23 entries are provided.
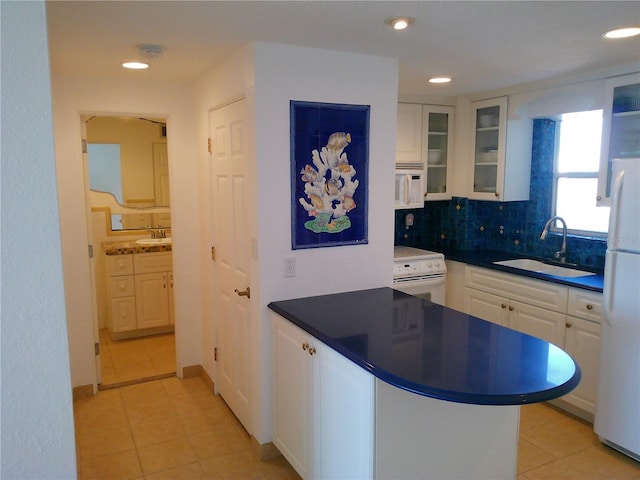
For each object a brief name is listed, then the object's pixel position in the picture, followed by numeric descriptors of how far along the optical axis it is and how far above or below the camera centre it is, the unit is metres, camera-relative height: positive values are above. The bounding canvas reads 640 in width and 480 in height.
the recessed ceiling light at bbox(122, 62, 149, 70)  2.97 +0.69
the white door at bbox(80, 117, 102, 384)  3.55 -0.52
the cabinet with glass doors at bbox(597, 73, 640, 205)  3.05 +0.33
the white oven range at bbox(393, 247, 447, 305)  3.88 -0.75
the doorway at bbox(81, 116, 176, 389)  4.69 -0.25
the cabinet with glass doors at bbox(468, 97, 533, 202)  3.94 +0.23
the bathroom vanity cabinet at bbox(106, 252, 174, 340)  4.64 -1.09
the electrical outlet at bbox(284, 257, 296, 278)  2.72 -0.48
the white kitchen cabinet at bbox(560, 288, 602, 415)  3.07 -1.02
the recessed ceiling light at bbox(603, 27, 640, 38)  2.31 +0.69
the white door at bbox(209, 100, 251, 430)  2.91 -0.47
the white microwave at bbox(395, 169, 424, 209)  3.99 -0.07
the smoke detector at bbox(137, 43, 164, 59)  2.55 +0.68
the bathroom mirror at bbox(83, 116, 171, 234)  4.98 +0.08
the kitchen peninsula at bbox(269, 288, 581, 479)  1.75 -0.81
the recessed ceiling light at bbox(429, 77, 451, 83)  3.43 +0.69
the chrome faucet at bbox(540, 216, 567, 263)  3.79 -0.46
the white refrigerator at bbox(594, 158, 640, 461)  2.64 -0.73
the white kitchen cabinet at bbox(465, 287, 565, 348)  3.32 -0.98
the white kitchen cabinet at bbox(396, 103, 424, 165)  4.07 +0.37
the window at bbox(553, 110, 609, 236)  3.71 +0.04
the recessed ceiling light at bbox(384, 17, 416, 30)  2.11 +0.67
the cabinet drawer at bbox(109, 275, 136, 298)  4.62 -1.00
